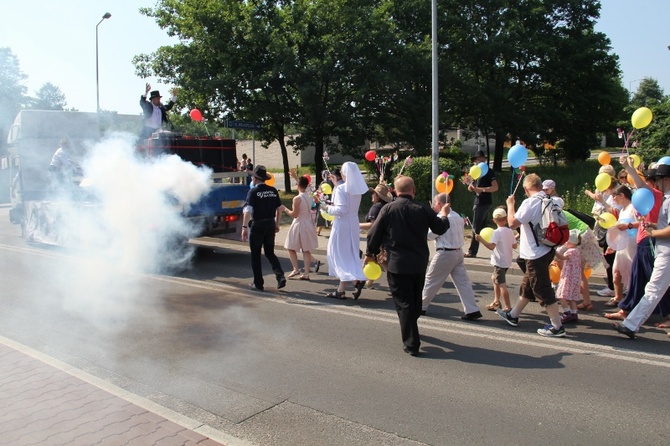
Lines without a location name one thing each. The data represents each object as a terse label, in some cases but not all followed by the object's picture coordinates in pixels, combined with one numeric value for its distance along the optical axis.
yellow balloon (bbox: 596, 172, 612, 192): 6.84
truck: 10.66
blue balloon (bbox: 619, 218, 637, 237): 6.73
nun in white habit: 7.79
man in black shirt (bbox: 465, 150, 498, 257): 10.32
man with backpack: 5.97
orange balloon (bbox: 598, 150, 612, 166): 7.69
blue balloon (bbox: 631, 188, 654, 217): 5.67
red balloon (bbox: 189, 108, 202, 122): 10.81
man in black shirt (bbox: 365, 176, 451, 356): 5.55
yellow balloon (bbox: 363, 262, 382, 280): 7.07
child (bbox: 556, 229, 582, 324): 6.59
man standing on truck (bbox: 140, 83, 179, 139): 11.33
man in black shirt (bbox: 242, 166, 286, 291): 8.47
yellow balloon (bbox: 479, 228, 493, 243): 6.82
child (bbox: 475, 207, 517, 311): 6.89
